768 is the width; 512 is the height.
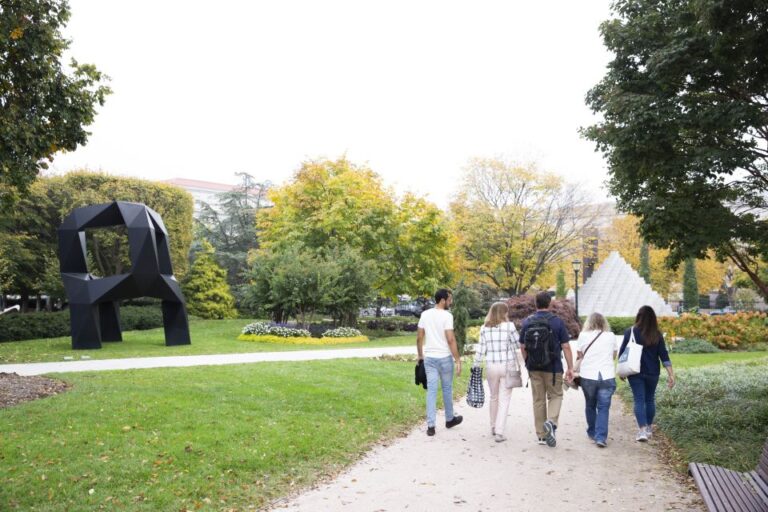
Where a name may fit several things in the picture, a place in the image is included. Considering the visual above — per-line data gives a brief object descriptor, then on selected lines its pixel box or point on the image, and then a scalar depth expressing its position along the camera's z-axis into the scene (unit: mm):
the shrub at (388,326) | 33094
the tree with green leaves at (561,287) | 43562
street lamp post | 27109
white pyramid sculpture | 32750
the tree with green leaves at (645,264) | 44969
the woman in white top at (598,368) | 7449
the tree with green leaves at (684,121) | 7750
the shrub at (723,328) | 22750
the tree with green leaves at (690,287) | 45188
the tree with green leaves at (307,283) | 24125
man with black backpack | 7402
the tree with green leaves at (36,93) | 8984
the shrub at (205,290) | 34531
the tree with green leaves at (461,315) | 18562
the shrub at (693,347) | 21453
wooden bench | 4109
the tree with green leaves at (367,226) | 29844
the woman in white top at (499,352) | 7738
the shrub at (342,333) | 24275
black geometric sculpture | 18531
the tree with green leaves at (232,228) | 43719
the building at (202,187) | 97125
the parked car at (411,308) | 47881
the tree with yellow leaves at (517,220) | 33094
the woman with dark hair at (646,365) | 7598
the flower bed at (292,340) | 22797
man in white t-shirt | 7918
